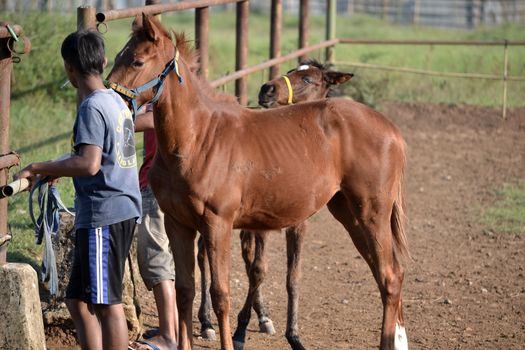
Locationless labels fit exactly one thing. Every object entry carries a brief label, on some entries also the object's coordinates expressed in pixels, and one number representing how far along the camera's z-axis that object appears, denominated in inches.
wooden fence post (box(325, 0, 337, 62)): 933.2
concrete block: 318.7
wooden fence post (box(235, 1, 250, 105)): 611.8
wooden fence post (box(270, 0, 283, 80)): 716.0
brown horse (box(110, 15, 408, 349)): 347.9
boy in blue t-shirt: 289.0
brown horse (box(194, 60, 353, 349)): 422.3
